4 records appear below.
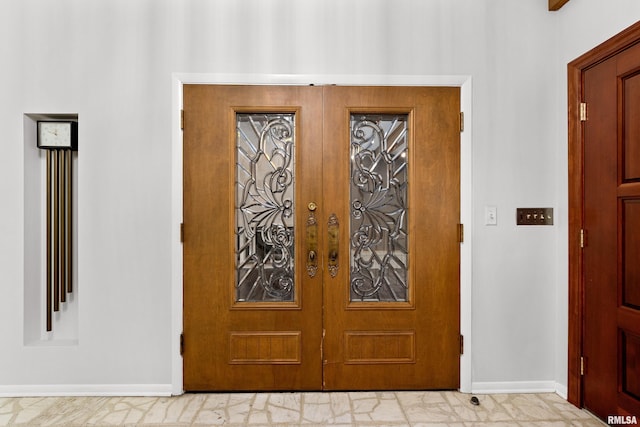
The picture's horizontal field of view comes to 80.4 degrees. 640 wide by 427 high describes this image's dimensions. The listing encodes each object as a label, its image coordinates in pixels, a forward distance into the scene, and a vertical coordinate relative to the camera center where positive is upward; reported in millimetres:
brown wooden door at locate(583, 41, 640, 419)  1819 -120
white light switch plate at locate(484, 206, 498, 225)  2289 -15
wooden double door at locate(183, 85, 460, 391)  2289 -148
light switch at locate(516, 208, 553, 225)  2299 -21
